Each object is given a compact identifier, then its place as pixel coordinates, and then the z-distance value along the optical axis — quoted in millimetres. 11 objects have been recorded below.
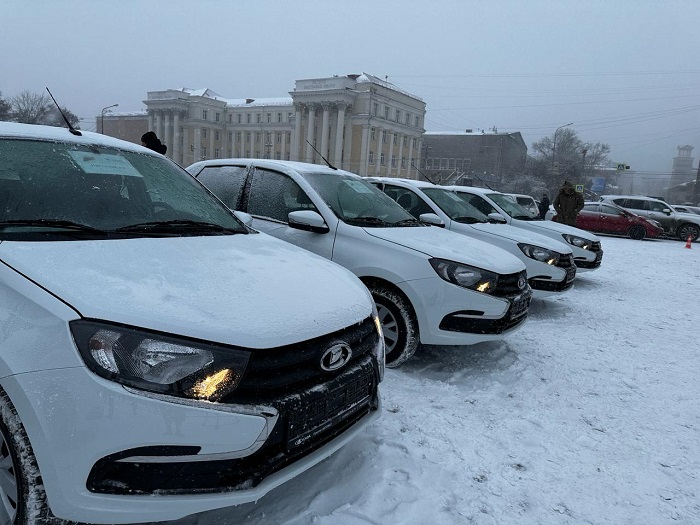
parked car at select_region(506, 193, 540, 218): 16562
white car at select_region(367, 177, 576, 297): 5930
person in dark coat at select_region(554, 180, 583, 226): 11344
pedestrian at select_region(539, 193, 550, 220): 23531
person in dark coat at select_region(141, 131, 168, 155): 7005
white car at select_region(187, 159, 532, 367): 3701
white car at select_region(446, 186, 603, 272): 7785
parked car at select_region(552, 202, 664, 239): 17953
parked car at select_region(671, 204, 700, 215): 25041
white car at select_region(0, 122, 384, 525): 1525
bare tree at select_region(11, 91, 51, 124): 55925
